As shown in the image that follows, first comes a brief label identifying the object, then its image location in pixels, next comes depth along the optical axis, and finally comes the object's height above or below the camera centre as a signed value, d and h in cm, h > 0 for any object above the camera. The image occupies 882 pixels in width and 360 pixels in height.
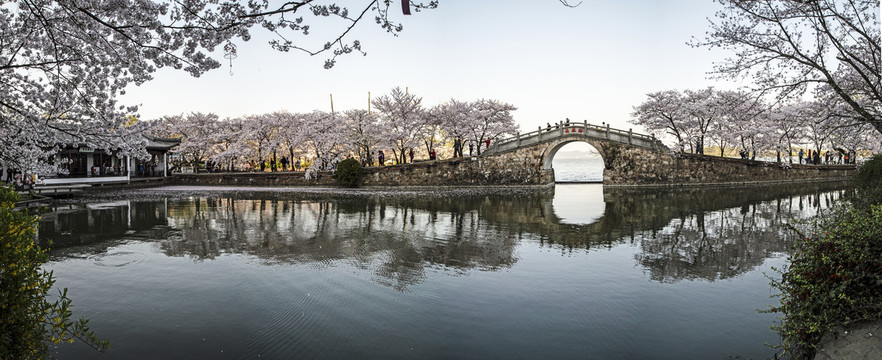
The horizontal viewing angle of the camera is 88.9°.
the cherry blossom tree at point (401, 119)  4153 +501
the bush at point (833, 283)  378 -99
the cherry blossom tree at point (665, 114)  3947 +518
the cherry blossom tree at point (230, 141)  4450 +347
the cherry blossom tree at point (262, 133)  4341 +399
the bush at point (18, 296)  375 -104
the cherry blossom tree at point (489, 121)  4131 +486
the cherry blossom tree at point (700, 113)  3794 +504
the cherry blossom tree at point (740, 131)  3800 +342
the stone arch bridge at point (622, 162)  3569 +76
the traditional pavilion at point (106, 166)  3478 +72
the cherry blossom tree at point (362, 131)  4178 +391
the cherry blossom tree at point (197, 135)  4756 +411
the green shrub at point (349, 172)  3562 +6
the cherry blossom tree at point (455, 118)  4122 +501
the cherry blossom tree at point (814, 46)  881 +278
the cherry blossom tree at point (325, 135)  4028 +341
